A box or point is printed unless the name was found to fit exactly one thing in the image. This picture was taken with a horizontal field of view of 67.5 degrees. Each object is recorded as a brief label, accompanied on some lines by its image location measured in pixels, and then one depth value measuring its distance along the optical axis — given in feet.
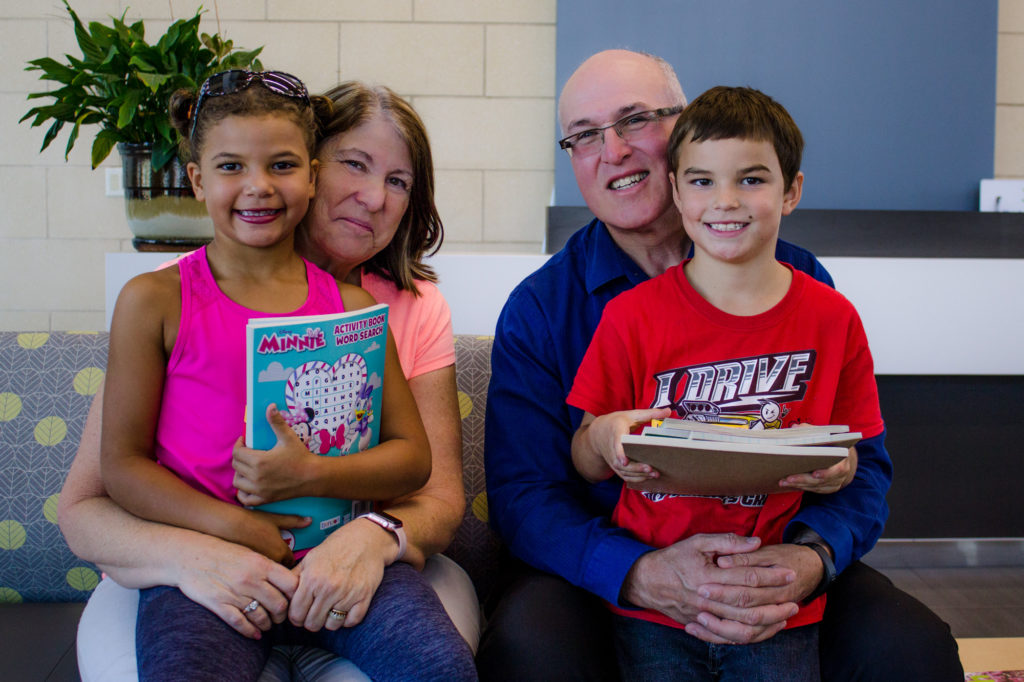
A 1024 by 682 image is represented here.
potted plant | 5.80
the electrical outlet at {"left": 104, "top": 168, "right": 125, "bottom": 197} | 10.53
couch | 4.57
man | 3.35
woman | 3.10
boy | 3.50
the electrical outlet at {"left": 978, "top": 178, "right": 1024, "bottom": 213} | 9.80
